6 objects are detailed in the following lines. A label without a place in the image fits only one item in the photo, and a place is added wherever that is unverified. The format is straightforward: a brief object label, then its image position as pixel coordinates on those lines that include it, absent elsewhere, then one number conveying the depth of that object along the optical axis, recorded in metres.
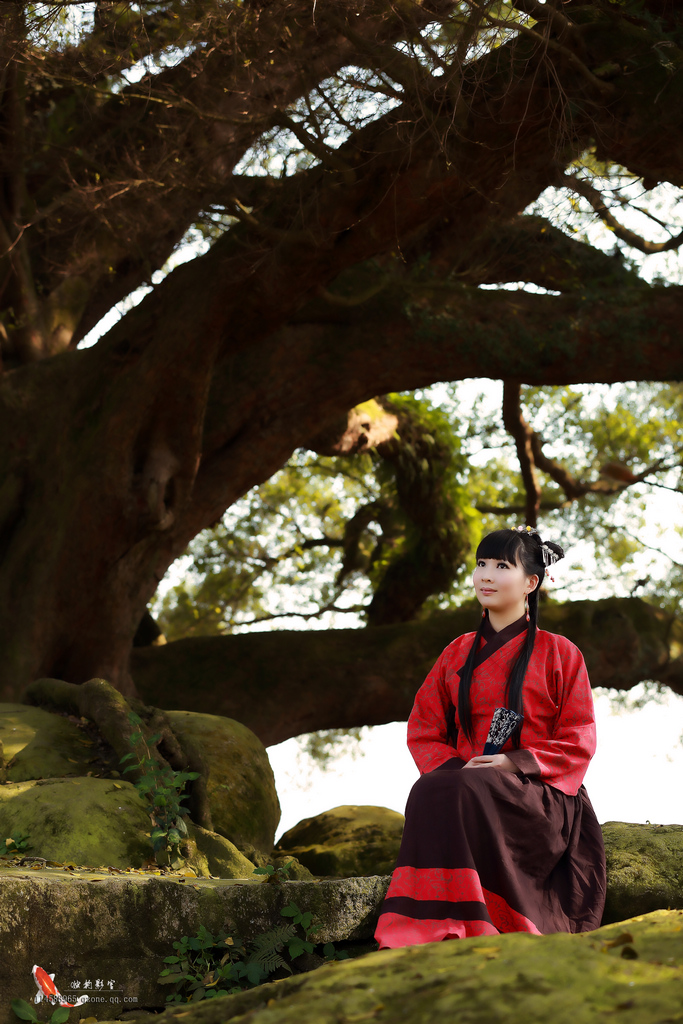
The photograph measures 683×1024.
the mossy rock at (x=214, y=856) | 4.30
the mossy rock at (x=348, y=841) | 6.25
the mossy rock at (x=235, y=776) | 5.17
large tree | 4.92
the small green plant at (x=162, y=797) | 4.11
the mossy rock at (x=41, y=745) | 4.62
